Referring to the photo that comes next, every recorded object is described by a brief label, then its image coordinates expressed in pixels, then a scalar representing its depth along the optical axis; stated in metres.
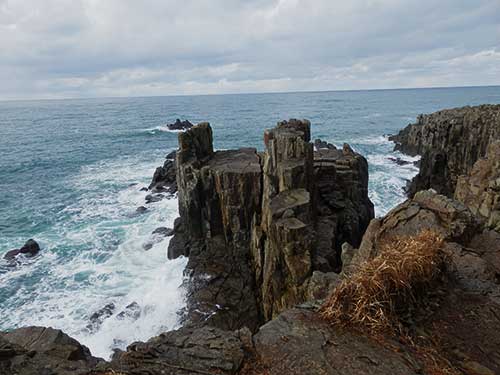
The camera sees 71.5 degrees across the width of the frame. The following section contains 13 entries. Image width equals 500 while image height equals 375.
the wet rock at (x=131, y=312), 19.25
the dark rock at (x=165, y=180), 38.28
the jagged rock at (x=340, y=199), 18.86
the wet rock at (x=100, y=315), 18.69
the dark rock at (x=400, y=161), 48.88
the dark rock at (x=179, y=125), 93.94
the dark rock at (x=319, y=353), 6.04
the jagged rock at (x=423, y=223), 10.45
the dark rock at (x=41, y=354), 6.55
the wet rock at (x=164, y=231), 27.69
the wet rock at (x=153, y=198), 35.81
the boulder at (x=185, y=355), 6.13
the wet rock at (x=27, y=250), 26.39
